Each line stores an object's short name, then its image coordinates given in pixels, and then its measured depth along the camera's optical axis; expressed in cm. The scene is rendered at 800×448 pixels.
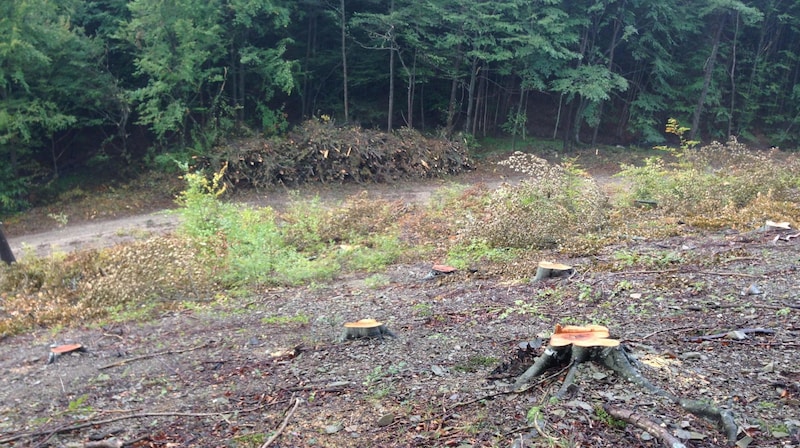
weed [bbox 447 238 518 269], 759
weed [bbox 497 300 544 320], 512
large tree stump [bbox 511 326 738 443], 295
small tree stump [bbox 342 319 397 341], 484
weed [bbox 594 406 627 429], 291
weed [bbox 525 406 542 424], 305
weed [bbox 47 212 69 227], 1352
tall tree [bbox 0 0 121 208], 1370
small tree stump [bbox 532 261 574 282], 617
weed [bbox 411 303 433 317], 556
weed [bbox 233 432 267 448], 325
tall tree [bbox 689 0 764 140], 1948
